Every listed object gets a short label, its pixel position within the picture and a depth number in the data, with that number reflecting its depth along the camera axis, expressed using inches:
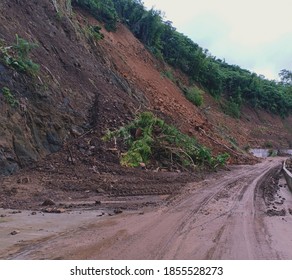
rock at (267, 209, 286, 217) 343.0
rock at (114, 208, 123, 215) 346.9
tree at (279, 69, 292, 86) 3799.2
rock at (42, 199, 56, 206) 382.3
